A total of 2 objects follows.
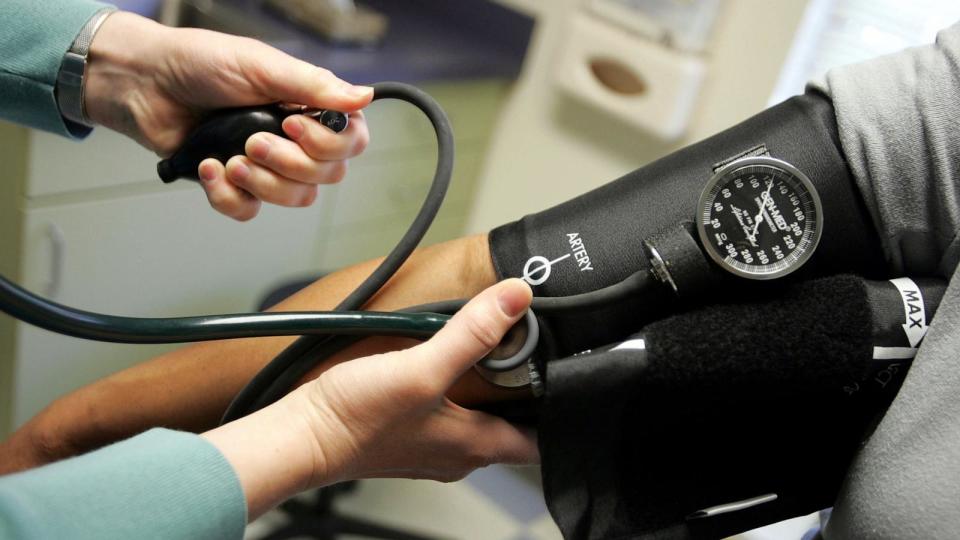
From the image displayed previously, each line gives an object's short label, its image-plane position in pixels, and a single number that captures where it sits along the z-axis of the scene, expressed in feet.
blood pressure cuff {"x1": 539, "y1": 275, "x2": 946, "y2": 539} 2.20
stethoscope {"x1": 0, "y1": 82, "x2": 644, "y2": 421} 2.14
